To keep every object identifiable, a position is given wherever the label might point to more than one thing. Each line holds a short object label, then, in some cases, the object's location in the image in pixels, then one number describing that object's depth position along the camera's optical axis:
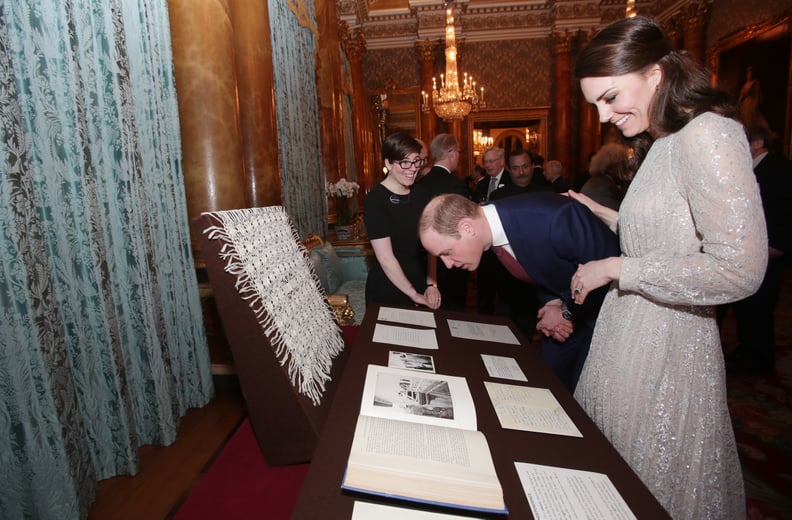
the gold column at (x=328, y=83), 5.62
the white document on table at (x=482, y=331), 1.54
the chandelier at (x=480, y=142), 9.73
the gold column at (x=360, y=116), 8.41
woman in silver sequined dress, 0.91
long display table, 0.69
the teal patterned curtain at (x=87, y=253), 1.47
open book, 0.68
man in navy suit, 1.44
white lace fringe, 1.09
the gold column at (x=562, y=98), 9.04
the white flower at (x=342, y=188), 5.25
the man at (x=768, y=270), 2.82
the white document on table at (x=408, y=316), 1.67
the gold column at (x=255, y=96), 3.07
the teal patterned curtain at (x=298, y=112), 4.25
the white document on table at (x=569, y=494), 0.68
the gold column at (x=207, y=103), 2.51
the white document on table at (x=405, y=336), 1.42
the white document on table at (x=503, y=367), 1.21
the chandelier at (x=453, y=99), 6.57
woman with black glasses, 2.16
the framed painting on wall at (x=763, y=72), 6.04
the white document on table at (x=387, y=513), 0.67
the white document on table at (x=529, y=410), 0.93
